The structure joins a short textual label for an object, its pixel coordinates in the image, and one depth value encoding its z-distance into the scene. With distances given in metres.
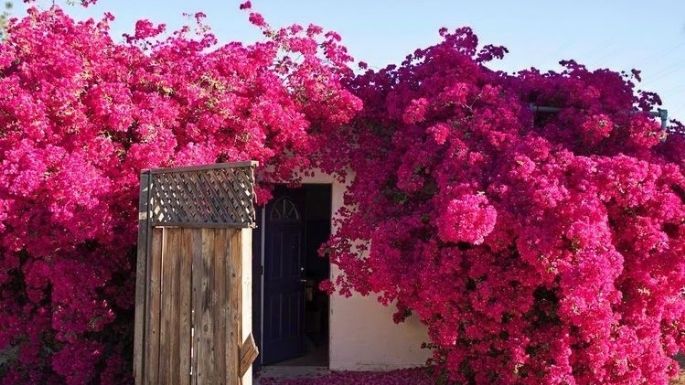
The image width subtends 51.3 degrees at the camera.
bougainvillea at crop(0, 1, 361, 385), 6.06
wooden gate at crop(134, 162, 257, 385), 4.74
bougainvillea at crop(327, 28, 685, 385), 5.60
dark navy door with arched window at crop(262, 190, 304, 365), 8.37
